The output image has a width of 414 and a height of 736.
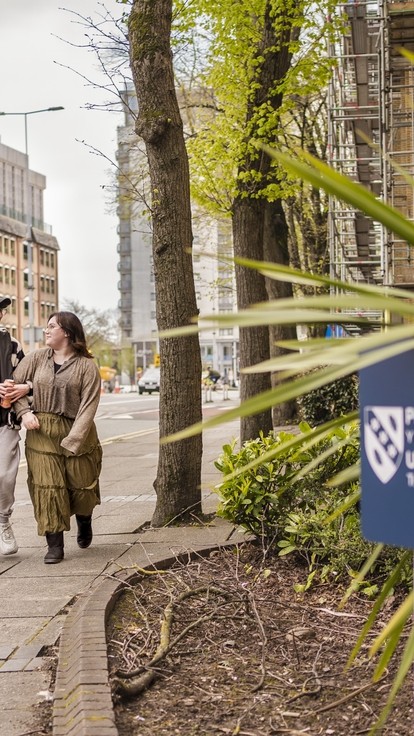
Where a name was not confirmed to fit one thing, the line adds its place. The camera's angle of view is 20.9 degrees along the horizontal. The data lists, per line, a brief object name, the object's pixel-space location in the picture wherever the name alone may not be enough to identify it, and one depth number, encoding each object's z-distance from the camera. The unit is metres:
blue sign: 2.55
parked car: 66.62
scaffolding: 12.38
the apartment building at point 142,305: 128.25
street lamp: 43.56
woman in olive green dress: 7.45
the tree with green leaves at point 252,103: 13.93
